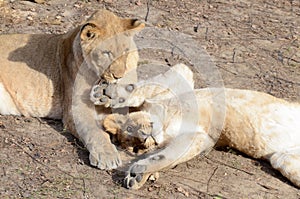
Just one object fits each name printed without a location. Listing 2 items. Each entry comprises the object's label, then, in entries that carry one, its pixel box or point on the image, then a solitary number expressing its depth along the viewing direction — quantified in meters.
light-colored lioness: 9.81
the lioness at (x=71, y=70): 10.42
